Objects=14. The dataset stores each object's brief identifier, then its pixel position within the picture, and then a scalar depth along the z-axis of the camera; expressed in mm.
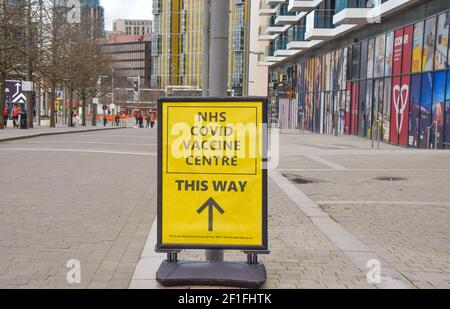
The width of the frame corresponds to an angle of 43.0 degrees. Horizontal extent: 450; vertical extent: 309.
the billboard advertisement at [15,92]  36094
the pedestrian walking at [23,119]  36531
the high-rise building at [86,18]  47000
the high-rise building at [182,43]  44838
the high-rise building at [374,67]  22875
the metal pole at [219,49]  5086
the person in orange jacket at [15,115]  40844
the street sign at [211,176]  4875
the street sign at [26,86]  33656
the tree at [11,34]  24156
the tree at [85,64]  45719
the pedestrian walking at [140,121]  64550
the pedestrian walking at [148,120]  66456
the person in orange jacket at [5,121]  39494
